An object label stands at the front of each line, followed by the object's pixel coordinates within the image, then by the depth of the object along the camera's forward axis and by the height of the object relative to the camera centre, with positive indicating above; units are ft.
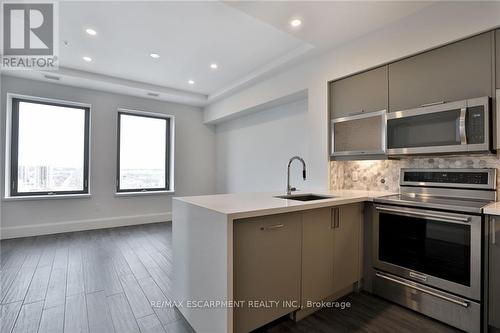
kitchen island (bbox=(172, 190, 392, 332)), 4.63 -2.06
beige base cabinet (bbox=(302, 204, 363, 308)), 5.95 -2.29
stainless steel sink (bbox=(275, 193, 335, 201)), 7.33 -0.94
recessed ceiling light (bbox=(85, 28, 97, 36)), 8.96 +5.23
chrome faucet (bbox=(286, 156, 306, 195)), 7.66 -0.73
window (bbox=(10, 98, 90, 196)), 13.16 +1.06
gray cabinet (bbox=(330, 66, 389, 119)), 7.88 +2.74
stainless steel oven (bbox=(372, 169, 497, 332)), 5.34 -1.95
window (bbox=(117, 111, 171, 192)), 16.39 +1.08
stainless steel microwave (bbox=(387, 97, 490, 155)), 5.76 +1.13
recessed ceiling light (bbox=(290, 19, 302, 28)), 7.40 +4.67
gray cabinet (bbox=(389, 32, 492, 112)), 5.89 +2.66
